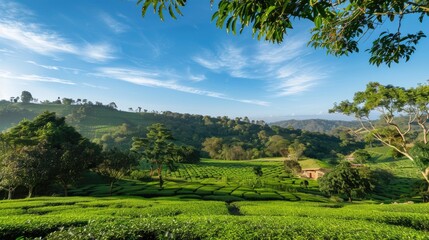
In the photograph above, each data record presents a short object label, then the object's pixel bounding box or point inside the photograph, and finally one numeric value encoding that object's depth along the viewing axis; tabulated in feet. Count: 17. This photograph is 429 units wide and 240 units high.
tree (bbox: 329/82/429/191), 80.59
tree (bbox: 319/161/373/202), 126.82
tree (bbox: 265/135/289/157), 440.04
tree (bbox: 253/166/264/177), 215.51
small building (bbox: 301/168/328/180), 256.85
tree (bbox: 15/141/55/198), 91.15
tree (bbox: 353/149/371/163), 253.03
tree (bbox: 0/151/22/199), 89.76
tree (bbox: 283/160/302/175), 266.81
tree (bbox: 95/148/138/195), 114.62
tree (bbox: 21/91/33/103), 622.54
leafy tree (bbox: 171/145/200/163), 312.27
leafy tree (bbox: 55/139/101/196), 100.89
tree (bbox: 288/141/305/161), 374.55
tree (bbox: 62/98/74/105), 647.56
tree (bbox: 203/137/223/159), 438.81
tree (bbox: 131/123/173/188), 146.10
